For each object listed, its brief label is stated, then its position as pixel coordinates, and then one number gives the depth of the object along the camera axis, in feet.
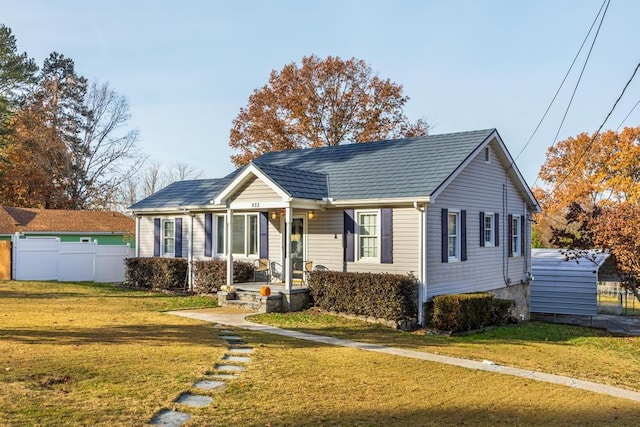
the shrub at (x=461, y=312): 49.70
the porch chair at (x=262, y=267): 61.67
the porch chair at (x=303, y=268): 57.72
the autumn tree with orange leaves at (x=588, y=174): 130.11
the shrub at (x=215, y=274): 63.36
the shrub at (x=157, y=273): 71.67
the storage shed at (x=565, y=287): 74.08
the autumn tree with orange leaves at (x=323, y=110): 127.95
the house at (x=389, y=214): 53.52
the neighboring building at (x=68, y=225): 101.60
